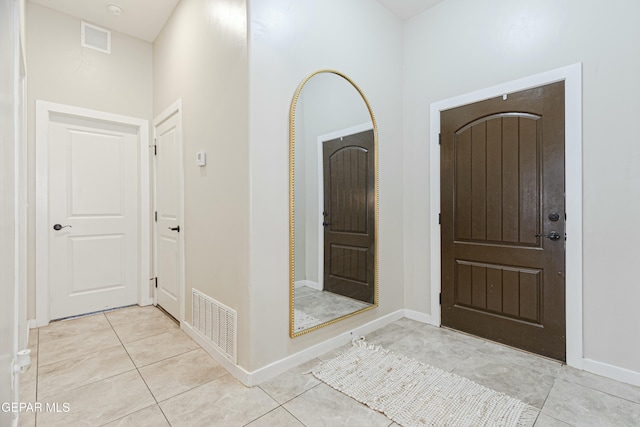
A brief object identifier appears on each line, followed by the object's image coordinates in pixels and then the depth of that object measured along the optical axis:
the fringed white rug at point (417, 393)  1.65
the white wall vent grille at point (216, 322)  2.13
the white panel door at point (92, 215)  3.11
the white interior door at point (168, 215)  3.00
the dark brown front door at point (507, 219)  2.26
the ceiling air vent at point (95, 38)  3.19
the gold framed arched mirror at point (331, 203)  2.24
